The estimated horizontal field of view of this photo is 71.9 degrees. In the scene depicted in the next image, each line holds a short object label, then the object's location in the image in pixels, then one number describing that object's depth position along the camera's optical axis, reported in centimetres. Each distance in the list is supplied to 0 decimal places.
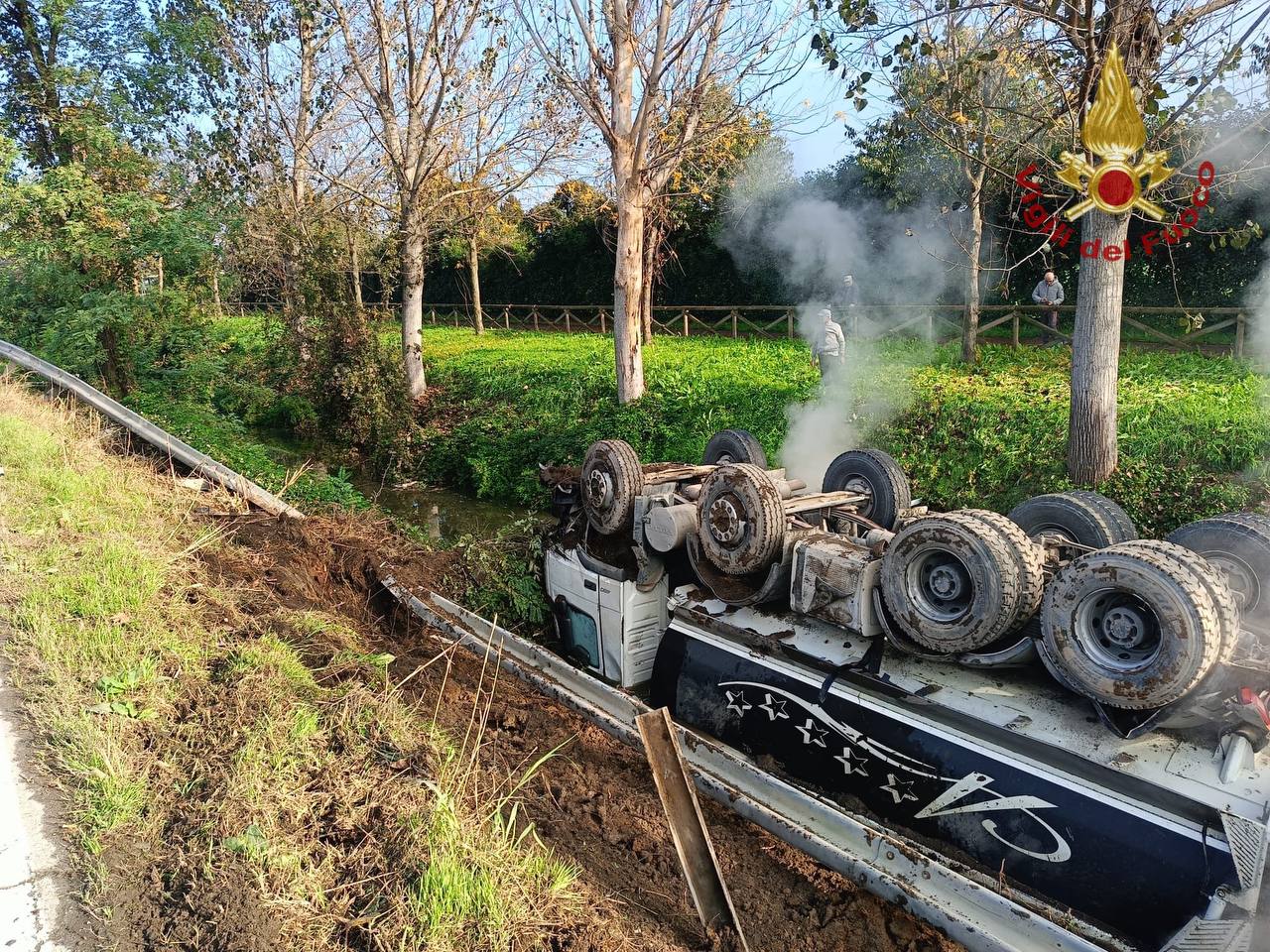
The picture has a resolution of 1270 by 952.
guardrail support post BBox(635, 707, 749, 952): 321
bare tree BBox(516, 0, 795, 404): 1041
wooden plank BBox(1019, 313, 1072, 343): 1484
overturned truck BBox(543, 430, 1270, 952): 316
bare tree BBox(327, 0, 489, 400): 1555
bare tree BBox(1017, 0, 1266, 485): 635
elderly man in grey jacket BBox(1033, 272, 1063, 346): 1433
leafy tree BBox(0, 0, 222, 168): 1294
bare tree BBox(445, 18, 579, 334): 1568
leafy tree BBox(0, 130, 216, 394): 1150
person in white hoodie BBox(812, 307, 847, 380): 1270
